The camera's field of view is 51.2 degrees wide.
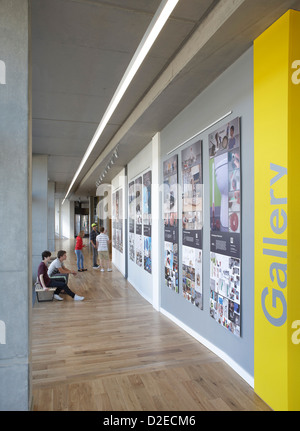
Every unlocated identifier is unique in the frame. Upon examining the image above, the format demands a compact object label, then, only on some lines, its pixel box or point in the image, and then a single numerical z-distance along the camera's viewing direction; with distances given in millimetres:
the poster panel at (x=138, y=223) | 7652
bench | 7008
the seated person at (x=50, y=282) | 6816
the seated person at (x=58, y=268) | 7527
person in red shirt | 10726
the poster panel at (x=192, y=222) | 4367
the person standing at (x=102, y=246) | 10984
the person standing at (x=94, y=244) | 11898
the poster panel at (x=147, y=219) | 6827
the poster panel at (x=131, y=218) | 8533
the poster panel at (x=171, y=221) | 5285
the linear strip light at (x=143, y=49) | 2908
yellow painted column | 2617
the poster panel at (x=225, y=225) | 3439
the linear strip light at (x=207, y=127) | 3689
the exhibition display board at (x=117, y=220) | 10398
